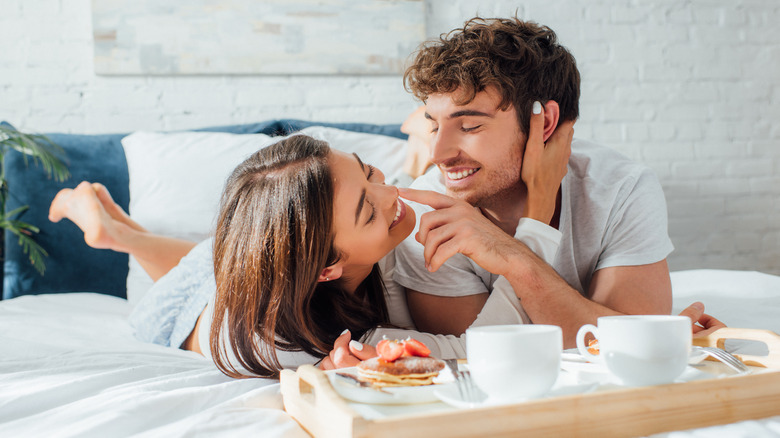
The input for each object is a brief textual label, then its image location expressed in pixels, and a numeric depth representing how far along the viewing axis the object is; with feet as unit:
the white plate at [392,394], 2.47
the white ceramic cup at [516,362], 2.30
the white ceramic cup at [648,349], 2.38
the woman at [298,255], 3.67
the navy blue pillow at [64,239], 7.16
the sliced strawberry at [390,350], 2.74
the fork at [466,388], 2.38
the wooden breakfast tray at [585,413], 2.10
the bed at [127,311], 2.77
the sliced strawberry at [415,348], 2.83
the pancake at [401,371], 2.62
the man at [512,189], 4.50
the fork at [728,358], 2.70
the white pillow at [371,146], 7.36
